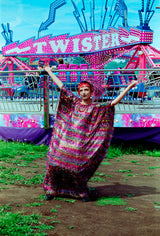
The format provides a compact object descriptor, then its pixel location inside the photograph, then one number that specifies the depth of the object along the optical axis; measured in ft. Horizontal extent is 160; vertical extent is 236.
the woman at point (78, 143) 11.16
